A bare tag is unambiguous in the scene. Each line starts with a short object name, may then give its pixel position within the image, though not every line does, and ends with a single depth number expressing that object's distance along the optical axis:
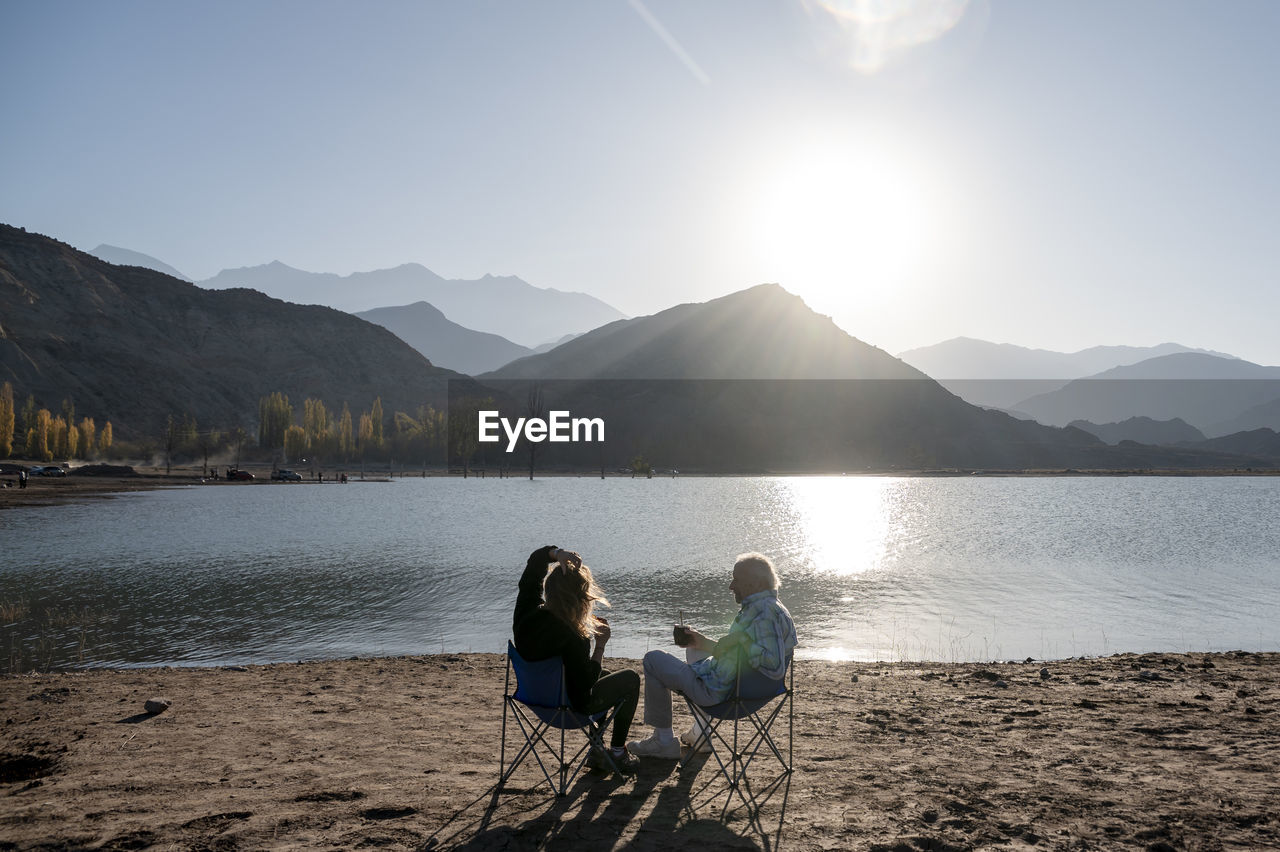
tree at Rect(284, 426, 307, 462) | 139.38
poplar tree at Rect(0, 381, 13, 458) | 102.94
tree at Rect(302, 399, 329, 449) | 144.75
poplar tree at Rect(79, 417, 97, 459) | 118.00
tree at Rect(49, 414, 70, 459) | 112.94
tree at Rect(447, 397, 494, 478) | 146.62
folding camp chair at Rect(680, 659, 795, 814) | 6.15
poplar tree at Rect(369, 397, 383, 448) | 156.99
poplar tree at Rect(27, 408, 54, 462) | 111.69
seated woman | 6.11
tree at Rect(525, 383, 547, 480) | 161.62
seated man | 6.10
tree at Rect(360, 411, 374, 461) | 152.25
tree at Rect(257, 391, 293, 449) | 140.12
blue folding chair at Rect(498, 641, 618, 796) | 6.16
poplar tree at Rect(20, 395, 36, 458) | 115.69
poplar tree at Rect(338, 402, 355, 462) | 148.38
